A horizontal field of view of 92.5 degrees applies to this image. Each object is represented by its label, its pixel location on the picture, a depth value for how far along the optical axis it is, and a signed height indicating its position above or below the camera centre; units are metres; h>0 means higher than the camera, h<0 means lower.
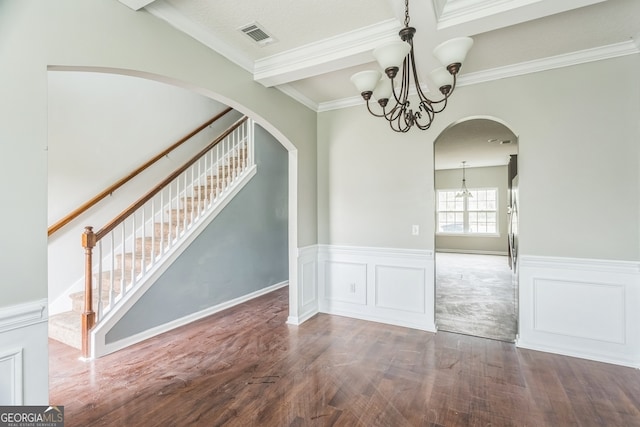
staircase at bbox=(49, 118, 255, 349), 3.02 -0.12
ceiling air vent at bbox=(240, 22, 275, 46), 2.34 +1.46
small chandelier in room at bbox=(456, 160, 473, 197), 9.25 +0.83
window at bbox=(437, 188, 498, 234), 9.27 +0.15
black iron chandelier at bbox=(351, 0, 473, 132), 1.66 +0.90
